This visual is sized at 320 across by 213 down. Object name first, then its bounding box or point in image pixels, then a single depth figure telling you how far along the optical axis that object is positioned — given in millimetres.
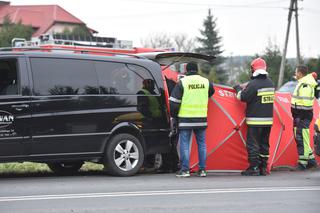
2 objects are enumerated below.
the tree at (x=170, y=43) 82625
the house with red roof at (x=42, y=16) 86875
